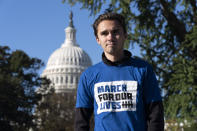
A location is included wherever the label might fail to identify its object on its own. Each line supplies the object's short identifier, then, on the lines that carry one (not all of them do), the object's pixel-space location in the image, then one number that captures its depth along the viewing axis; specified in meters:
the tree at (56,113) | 34.53
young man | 2.30
